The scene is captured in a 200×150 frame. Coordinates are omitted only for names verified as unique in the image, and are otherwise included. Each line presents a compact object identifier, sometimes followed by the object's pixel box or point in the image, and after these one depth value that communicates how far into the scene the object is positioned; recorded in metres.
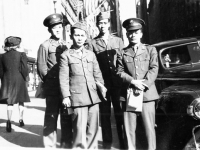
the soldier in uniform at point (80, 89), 3.05
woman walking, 5.08
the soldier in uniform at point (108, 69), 3.72
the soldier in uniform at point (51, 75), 3.49
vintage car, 2.70
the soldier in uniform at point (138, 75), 2.97
